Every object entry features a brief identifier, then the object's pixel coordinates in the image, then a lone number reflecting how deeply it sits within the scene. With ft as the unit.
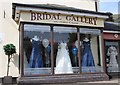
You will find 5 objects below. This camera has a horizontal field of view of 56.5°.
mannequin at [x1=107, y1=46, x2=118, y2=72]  18.80
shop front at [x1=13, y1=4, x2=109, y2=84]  13.30
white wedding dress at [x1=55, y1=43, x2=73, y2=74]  14.09
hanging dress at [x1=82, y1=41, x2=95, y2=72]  14.65
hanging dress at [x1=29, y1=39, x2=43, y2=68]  13.82
